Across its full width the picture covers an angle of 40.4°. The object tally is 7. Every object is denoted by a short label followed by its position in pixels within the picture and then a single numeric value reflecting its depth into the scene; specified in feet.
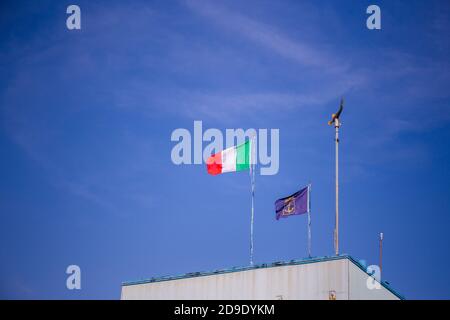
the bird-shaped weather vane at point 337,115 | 119.24
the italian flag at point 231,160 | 126.21
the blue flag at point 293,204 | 113.39
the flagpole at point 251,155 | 125.49
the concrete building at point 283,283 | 95.50
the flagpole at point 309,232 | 107.14
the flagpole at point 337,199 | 103.80
